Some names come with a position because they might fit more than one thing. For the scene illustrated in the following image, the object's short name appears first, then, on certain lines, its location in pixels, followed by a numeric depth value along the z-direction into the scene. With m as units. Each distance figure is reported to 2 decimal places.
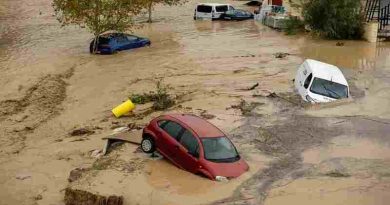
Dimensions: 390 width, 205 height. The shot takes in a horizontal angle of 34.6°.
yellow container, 21.73
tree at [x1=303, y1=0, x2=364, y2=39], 37.94
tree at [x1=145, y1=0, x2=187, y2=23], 43.81
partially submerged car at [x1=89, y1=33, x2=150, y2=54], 33.81
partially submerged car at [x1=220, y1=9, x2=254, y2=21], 46.69
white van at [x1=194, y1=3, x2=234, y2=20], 46.56
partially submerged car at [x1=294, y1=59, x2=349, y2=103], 21.92
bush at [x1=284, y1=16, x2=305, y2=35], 40.75
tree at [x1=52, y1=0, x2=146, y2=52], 34.12
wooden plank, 17.45
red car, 14.73
